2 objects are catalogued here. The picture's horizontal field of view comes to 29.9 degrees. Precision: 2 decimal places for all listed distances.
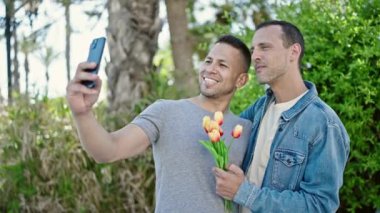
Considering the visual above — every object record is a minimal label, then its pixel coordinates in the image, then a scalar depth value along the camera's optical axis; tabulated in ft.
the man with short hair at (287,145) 9.64
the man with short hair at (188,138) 10.00
